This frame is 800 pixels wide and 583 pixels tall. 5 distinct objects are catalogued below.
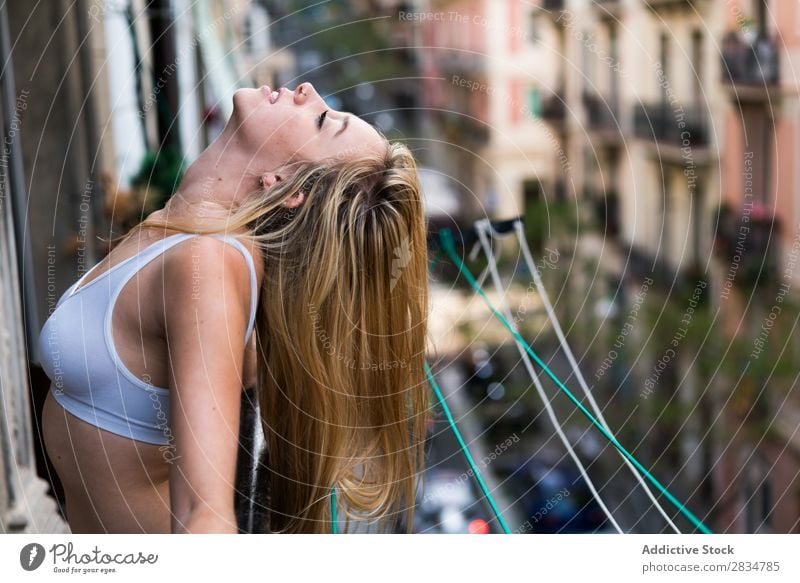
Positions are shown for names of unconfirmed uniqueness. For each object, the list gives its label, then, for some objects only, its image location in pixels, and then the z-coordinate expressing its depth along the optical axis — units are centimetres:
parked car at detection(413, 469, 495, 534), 689
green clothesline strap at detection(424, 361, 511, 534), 137
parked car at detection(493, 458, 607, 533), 951
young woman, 113
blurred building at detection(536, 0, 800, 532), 802
